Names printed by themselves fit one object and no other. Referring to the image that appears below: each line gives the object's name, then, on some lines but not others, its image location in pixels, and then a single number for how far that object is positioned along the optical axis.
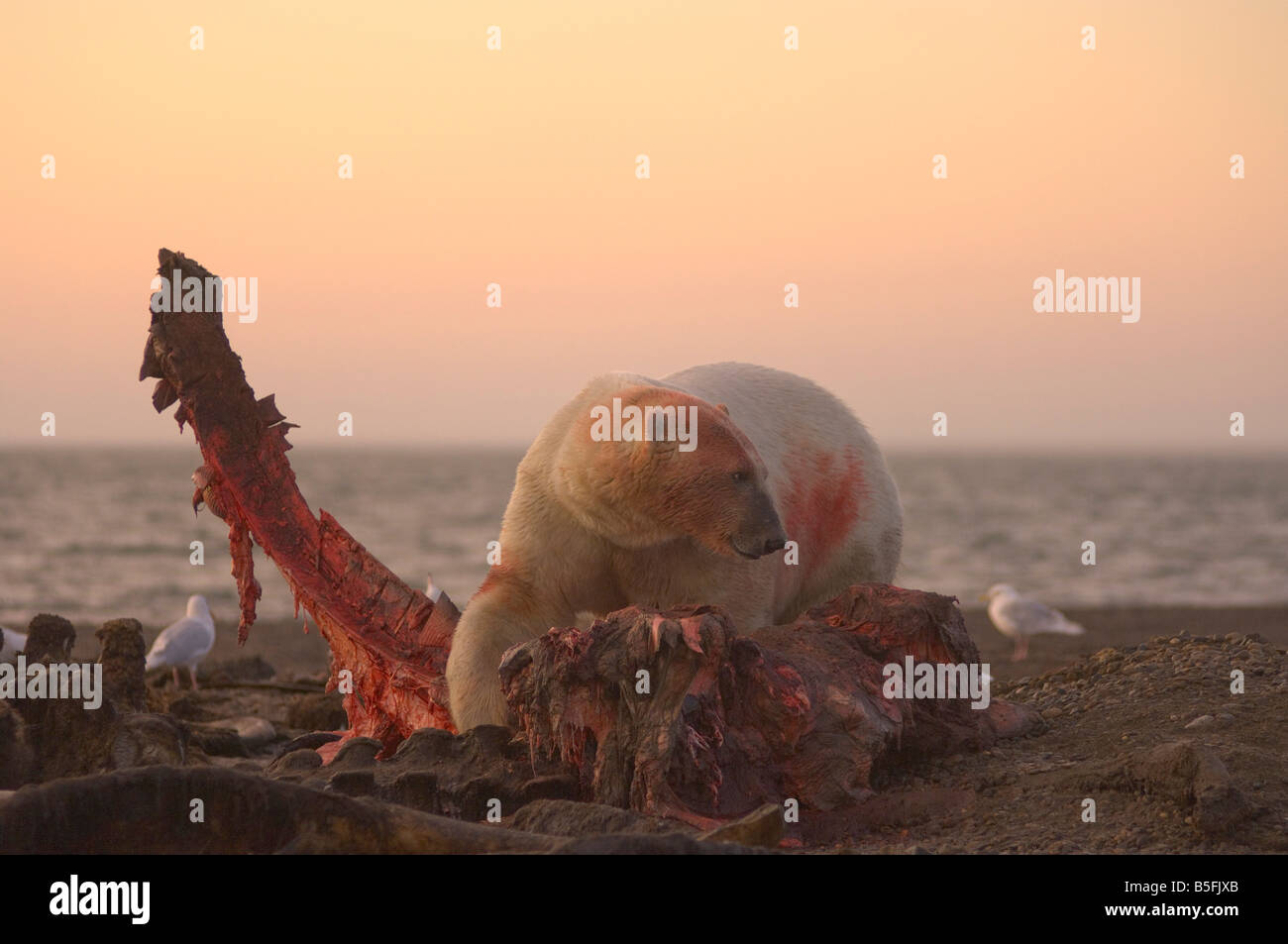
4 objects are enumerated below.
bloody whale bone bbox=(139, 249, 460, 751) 7.21
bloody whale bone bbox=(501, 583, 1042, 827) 4.99
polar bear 6.04
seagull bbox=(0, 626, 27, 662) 10.39
